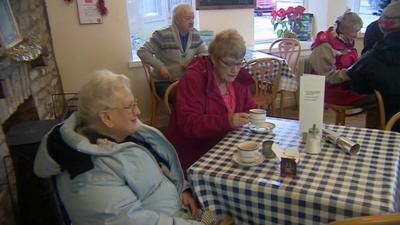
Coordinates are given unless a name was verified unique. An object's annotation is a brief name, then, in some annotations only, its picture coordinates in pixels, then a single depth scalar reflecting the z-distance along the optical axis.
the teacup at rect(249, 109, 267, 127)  1.70
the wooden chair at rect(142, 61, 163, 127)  3.39
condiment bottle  1.48
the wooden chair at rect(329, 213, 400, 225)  0.88
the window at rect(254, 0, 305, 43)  4.46
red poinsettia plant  4.30
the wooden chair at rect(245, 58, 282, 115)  3.11
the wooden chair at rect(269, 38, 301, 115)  4.06
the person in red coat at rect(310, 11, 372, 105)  2.84
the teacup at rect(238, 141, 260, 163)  1.40
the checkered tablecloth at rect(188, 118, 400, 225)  1.17
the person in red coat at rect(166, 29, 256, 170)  1.77
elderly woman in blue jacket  1.15
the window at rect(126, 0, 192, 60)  3.82
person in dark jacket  2.36
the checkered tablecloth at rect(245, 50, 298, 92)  3.25
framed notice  3.75
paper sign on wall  3.34
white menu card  1.51
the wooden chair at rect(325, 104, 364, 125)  2.88
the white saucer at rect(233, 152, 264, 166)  1.38
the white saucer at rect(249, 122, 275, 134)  1.71
